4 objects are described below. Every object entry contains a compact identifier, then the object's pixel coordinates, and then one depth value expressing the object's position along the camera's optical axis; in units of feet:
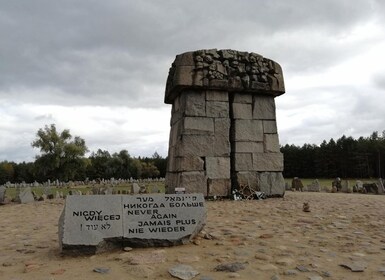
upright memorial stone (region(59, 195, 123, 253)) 15.07
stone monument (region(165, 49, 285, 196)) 30.89
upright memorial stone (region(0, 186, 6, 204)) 44.55
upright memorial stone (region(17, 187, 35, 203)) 43.74
